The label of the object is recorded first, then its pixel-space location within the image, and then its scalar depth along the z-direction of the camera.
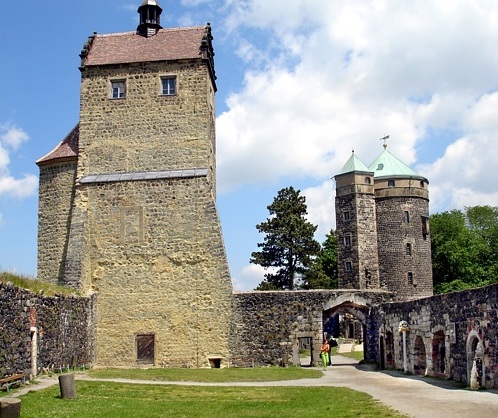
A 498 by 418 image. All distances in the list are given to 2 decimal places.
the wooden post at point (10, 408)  11.48
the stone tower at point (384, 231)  55.34
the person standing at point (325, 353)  28.34
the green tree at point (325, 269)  54.16
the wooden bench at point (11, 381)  16.94
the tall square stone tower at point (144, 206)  28.67
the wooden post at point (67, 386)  15.90
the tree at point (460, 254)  63.84
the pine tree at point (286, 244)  54.94
